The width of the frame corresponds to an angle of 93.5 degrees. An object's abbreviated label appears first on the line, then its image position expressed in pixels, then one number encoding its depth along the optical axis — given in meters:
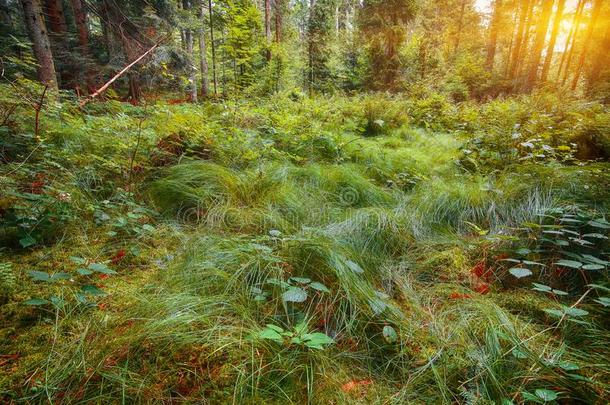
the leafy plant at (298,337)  1.00
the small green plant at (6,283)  1.31
